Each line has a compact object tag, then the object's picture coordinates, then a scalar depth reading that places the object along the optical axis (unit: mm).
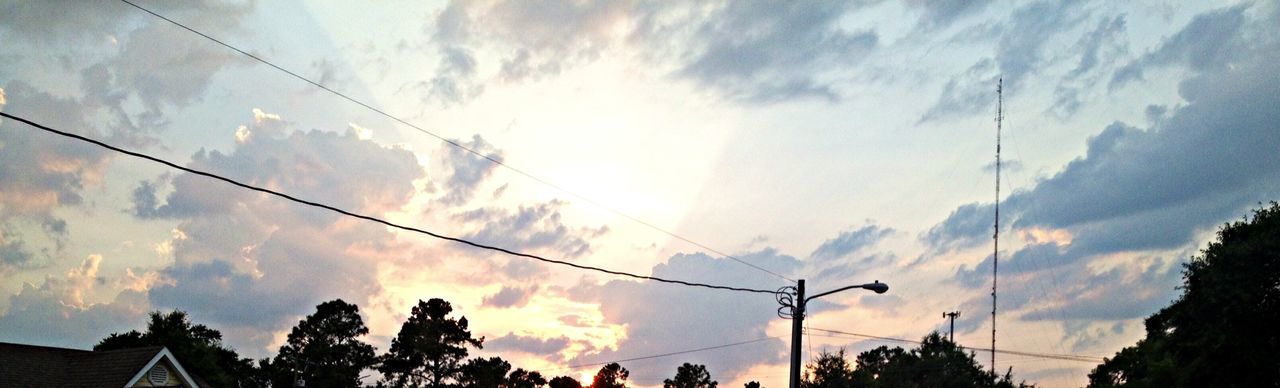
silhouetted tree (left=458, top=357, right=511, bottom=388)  93938
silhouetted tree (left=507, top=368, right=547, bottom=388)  102194
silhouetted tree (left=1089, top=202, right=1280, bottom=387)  39312
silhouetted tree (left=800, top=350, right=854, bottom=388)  104850
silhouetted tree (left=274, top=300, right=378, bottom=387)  92875
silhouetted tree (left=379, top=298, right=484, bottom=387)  93750
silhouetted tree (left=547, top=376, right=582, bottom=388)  117375
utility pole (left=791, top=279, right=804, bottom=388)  28672
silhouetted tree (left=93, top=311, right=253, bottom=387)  77438
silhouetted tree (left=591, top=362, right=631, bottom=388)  120250
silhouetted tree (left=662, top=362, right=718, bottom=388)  121812
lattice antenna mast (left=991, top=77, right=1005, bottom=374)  53162
